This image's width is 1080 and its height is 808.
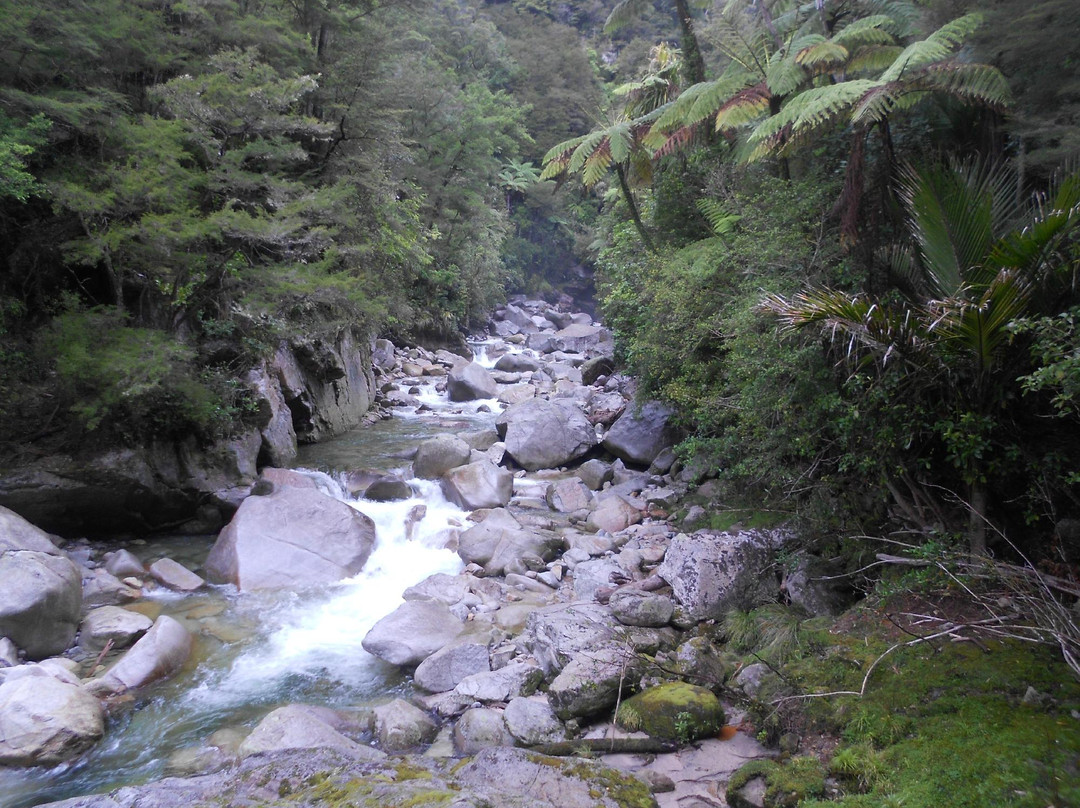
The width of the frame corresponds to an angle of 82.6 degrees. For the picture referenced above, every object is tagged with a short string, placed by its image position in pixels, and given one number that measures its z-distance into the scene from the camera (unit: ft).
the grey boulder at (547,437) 39.45
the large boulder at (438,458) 36.65
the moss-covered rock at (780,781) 11.15
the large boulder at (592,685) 15.78
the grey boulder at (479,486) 33.71
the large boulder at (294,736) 14.94
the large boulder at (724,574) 19.56
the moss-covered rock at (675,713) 14.35
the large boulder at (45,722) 14.89
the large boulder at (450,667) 18.93
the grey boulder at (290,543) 25.43
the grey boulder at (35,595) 18.44
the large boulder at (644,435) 36.65
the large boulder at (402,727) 15.99
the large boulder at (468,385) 58.59
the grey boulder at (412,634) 20.34
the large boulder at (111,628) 20.13
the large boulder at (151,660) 18.08
